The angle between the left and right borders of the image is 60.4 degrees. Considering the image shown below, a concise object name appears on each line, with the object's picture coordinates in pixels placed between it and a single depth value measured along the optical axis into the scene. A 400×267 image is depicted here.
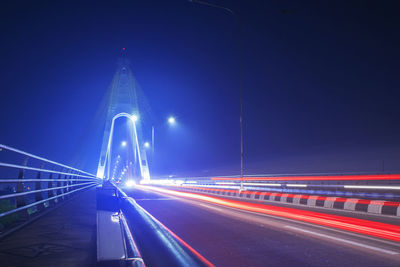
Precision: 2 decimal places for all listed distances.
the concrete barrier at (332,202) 9.87
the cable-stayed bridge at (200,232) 4.92
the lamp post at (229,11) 18.52
